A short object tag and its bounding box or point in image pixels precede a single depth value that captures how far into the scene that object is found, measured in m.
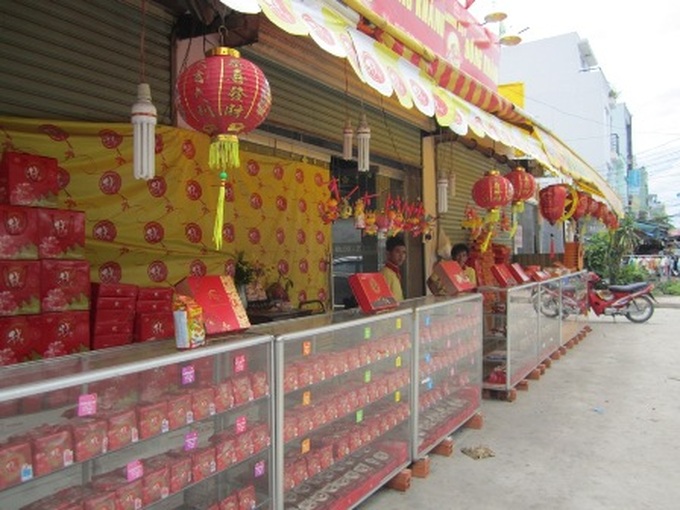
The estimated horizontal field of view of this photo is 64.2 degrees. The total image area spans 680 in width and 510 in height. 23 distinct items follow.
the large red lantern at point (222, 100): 2.34
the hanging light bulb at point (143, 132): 2.62
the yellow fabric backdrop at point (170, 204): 3.27
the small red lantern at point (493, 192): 5.83
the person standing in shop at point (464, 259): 6.61
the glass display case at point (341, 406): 2.81
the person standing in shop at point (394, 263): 5.06
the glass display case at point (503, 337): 5.75
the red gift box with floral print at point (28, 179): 2.66
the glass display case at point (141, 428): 1.75
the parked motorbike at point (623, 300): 11.50
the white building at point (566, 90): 25.36
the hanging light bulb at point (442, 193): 7.04
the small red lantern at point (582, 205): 9.77
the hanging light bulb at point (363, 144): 4.70
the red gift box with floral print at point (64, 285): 2.83
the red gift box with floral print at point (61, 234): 2.80
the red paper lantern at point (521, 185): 6.51
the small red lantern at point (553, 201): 8.11
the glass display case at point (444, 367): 3.97
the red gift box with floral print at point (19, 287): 2.67
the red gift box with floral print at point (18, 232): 2.64
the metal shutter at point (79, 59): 3.04
